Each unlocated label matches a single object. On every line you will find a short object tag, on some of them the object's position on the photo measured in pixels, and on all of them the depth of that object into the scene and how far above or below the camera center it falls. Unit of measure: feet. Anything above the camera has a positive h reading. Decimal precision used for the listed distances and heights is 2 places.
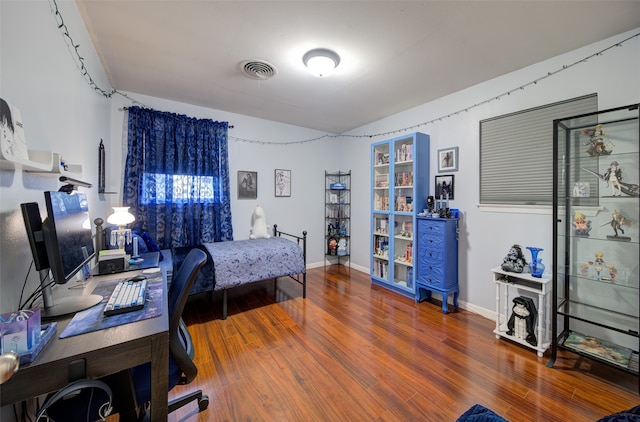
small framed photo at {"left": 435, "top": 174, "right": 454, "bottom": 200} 10.25 +1.00
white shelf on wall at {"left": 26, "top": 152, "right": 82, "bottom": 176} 4.00 +0.75
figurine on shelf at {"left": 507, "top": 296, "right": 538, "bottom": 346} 7.34 -3.12
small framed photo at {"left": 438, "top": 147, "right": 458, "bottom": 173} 10.11 +2.12
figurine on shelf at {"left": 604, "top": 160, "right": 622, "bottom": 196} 5.09 +0.78
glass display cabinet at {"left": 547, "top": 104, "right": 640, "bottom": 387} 5.79 -0.77
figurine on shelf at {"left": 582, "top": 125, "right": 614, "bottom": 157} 5.90 +1.69
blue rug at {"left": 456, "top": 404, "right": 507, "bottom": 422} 2.60 -2.17
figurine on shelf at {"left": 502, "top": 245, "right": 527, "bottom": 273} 7.67 -1.52
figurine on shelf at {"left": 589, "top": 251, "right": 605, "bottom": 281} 6.29 -1.27
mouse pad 3.36 -1.56
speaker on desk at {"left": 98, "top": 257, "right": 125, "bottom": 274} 5.94 -1.32
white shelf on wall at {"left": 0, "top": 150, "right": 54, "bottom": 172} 3.06 +0.63
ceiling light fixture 7.25 +4.39
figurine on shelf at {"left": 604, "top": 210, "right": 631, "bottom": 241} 5.16 -0.22
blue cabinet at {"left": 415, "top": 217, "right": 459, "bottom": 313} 9.54 -1.76
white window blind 7.72 +1.96
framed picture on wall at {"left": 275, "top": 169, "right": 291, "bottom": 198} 14.21 +1.59
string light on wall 5.17 +4.02
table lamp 7.17 -0.60
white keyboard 3.83 -1.45
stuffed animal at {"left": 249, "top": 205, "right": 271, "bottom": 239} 12.50 -0.82
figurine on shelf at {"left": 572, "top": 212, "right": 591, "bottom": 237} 6.54 -0.33
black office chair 3.82 -2.40
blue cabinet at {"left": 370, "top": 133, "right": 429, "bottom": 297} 10.78 +0.35
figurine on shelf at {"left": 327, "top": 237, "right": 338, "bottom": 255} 15.33 -2.11
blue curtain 10.38 +1.40
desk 2.64 -1.72
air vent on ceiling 7.90 +4.55
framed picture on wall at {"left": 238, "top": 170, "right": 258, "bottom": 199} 13.03 +1.34
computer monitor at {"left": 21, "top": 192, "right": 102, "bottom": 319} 3.29 -0.50
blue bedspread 9.09 -1.92
